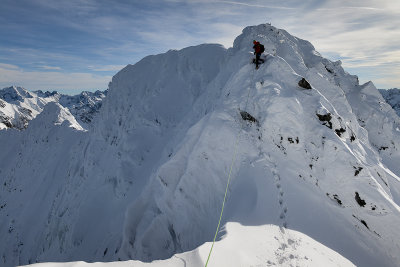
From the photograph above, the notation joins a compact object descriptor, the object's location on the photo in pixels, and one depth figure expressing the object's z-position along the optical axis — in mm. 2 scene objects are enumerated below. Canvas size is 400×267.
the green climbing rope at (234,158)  13289
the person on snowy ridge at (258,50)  16500
